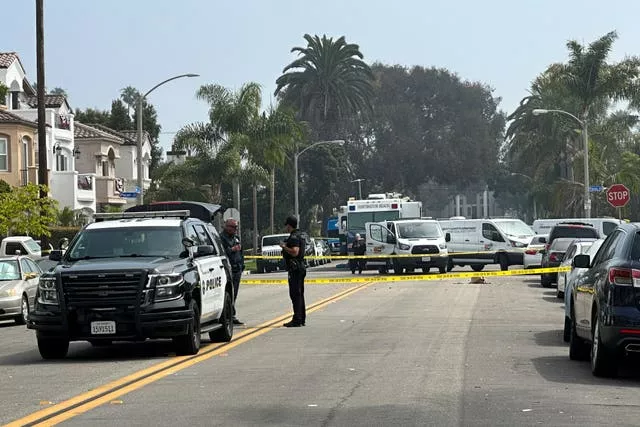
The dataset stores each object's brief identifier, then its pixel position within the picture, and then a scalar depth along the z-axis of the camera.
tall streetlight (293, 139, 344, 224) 80.12
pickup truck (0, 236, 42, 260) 41.19
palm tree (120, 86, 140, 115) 161.49
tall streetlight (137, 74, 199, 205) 48.11
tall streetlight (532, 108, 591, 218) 58.31
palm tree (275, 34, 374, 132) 101.88
